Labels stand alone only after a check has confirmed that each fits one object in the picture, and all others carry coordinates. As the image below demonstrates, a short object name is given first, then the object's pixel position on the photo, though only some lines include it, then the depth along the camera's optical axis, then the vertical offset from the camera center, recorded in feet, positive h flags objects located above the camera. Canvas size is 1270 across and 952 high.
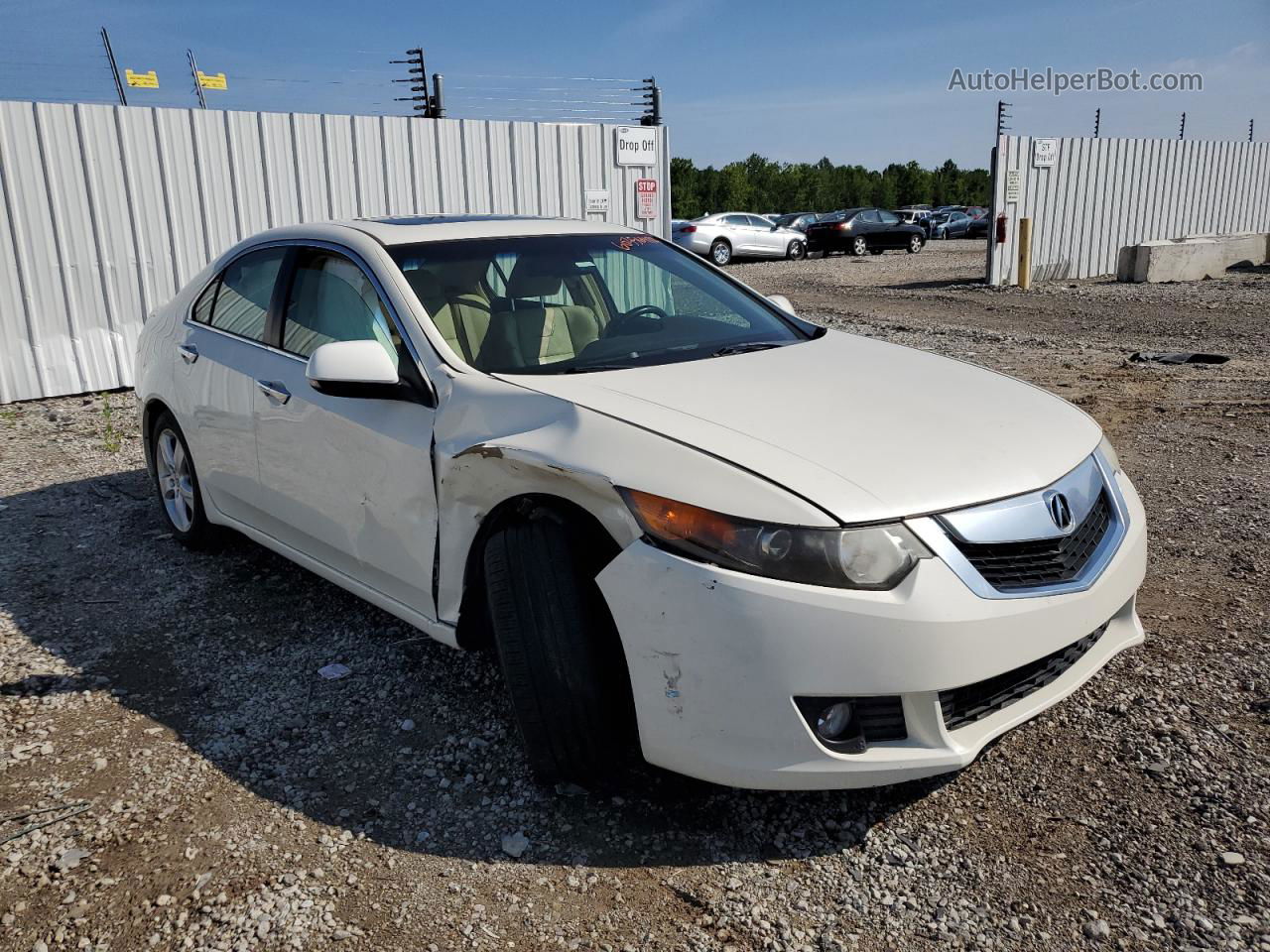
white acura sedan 7.52 -2.51
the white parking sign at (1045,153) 55.62 +2.11
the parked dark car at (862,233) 95.45 -3.41
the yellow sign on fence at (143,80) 31.12 +3.90
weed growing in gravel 24.11 -5.34
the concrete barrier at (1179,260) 55.31 -3.72
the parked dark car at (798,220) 98.23 -2.19
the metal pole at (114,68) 30.04 +4.22
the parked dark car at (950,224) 129.75 -3.68
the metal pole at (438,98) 34.83 +3.54
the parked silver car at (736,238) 82.48 -3.17
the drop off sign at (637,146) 38.50 +2.03
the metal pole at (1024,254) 54.49 -3.15
